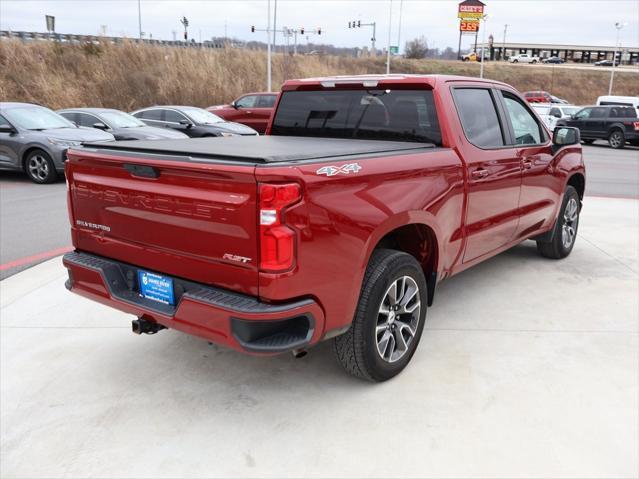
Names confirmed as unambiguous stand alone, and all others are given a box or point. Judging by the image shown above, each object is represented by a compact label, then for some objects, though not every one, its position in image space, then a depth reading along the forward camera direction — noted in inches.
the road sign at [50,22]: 1326.3
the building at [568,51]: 4451.3
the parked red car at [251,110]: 792.9
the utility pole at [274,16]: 1304.1
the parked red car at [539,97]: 1574.8
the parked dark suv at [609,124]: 842.8
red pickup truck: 103.7
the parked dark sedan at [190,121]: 596.4
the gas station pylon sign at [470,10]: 2965.1
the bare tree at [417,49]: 3309.5
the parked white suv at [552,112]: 975.3
